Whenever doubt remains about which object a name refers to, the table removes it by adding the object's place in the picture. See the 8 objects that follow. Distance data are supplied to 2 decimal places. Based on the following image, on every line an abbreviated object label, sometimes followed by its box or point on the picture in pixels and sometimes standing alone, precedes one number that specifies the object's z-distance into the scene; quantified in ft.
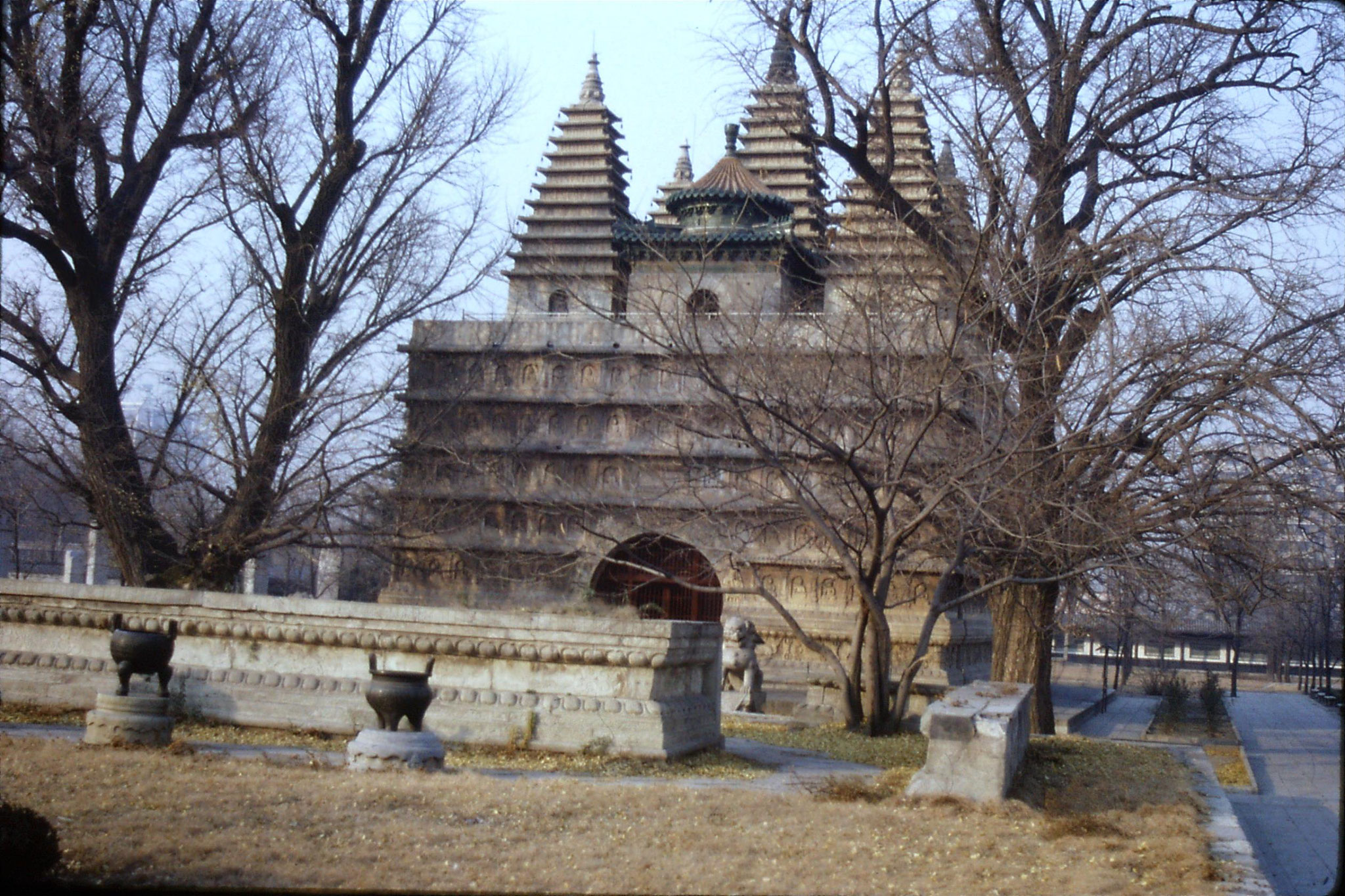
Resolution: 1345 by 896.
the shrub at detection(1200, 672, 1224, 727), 82.82
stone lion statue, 64.18
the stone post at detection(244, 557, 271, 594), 170.81
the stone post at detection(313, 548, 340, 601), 152.15
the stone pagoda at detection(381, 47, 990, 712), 90.89
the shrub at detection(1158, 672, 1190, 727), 83.87
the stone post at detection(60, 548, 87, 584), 165.78
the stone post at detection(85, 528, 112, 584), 159.94
